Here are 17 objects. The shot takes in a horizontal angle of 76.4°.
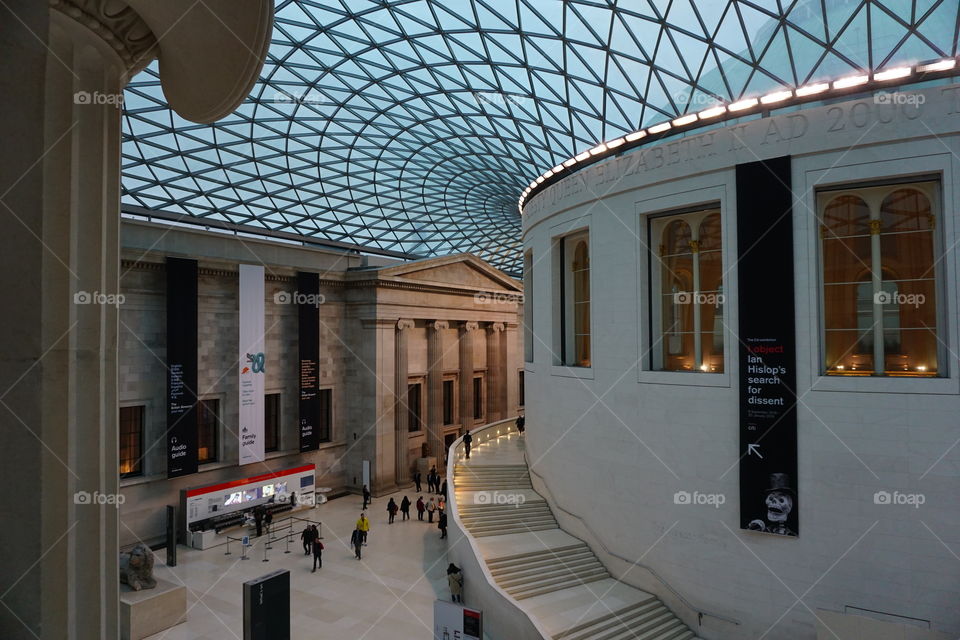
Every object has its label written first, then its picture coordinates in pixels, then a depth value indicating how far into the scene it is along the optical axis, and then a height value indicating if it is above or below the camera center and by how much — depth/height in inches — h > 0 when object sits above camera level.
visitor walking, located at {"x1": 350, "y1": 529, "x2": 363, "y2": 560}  907.4 -305.5
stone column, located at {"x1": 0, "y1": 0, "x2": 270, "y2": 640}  148.9 +5.9
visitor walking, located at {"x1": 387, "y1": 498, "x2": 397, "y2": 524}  1103.6 -313.3
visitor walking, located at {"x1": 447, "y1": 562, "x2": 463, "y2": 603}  748.6 -303.5
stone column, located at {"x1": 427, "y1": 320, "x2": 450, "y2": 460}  1549.0 -122.0
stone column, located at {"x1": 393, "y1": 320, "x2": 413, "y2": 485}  1407.5 -181.0
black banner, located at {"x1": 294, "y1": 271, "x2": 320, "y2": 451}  1227.9 -49.0
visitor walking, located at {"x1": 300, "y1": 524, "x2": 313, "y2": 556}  905.8 -300.0
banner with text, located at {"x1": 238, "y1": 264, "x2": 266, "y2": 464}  1112.2 -50.8
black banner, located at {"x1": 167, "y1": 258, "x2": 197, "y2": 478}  997.8 -49.3
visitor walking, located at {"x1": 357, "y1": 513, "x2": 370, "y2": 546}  936.0 -294.3
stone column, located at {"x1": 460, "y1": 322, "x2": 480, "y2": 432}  1657.2 -111.5
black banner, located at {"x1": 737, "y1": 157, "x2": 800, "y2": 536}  639.8 -20.7
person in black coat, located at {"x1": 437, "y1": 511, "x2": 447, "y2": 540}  1013.2 -317.0
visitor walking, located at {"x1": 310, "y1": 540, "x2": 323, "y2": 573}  851.4 -301.4
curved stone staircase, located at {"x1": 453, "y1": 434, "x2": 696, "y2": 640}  669.9 -301.7
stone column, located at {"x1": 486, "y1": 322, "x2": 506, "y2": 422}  1781.5 -118.0
